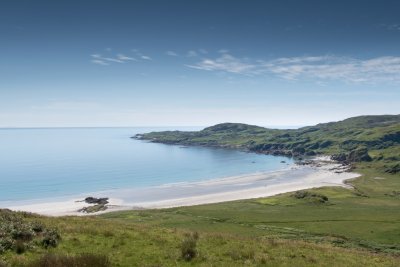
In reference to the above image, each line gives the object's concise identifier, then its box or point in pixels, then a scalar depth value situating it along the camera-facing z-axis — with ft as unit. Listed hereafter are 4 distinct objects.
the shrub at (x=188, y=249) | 70.69
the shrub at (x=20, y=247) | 65.05
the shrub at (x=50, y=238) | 71.73
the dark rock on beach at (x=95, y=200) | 413.61
